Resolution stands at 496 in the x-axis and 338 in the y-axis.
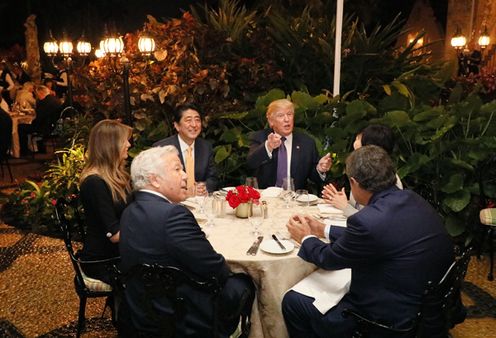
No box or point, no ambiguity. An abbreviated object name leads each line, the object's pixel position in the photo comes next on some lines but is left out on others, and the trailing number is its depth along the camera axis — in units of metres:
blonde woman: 2.87
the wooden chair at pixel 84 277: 2.87
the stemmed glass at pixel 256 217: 2.80
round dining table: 2.49
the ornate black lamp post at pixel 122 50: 5.25
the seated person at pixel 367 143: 3.14
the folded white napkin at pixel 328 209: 3.13
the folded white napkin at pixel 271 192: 3.59
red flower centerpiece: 2.94
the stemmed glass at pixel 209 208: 2.94
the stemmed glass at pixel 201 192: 3.14
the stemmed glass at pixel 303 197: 3.30
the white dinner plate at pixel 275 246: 2.51
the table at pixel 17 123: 8.70
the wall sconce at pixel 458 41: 11.47
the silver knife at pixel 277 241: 2.56
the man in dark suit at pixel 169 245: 2.12
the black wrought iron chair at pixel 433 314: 2.05
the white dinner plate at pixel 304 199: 3.31
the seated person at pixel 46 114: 8.37
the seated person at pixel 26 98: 9.20
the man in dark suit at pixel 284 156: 4.10
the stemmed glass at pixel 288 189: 3.28
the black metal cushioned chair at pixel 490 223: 3.88
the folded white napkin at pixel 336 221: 2.90
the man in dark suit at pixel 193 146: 4.07
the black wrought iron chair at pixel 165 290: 2.02
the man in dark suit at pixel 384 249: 2.11
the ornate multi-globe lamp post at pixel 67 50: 6.62
